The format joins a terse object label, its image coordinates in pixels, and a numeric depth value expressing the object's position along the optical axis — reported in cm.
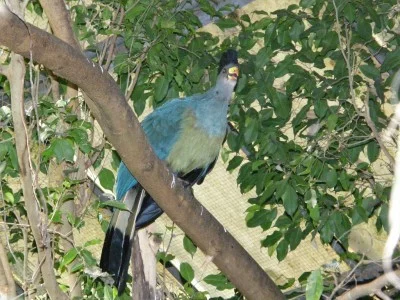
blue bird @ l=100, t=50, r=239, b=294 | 795
